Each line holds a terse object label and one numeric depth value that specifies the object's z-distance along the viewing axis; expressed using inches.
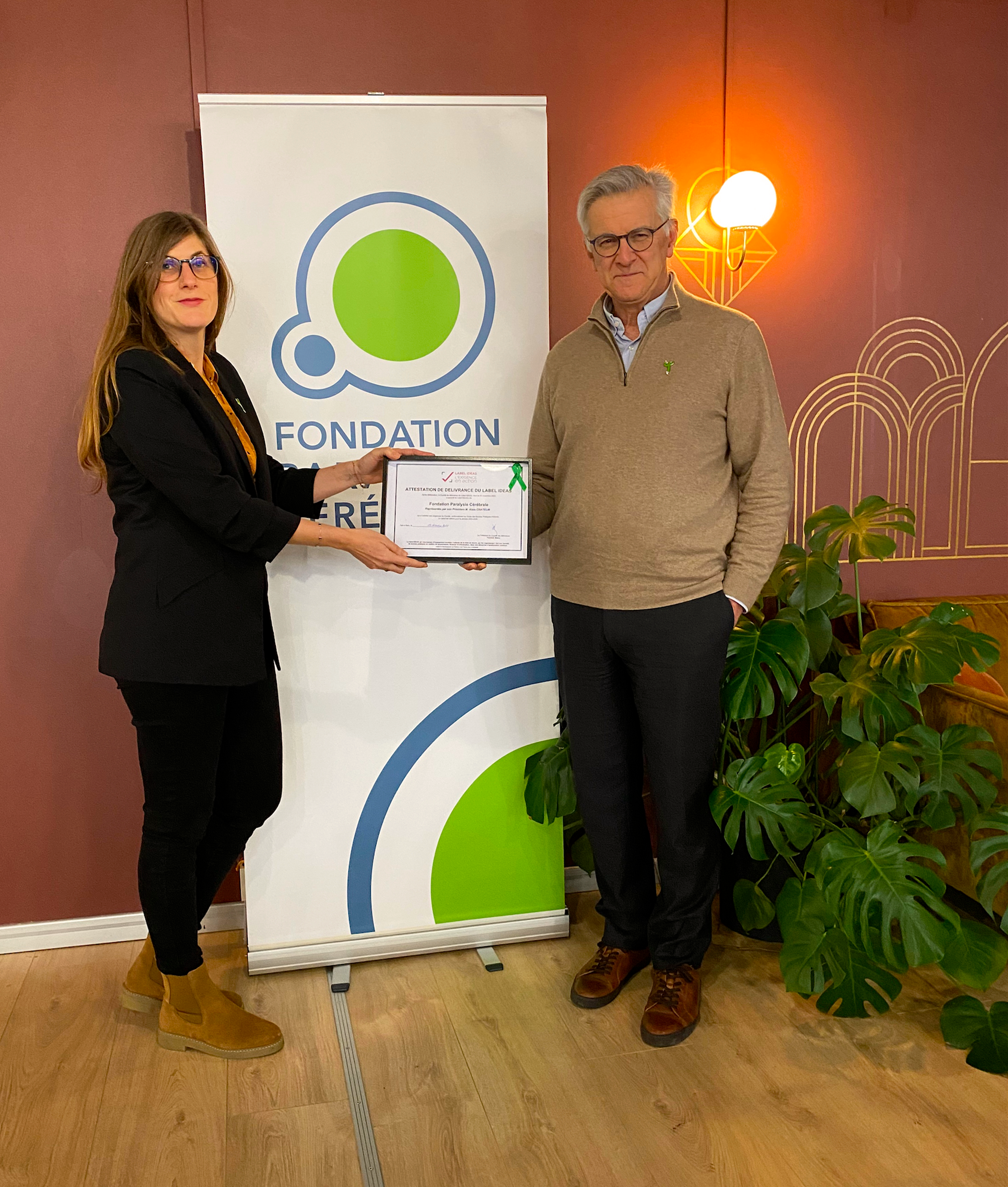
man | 87.0
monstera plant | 85.5
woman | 80.0
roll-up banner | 95.9
